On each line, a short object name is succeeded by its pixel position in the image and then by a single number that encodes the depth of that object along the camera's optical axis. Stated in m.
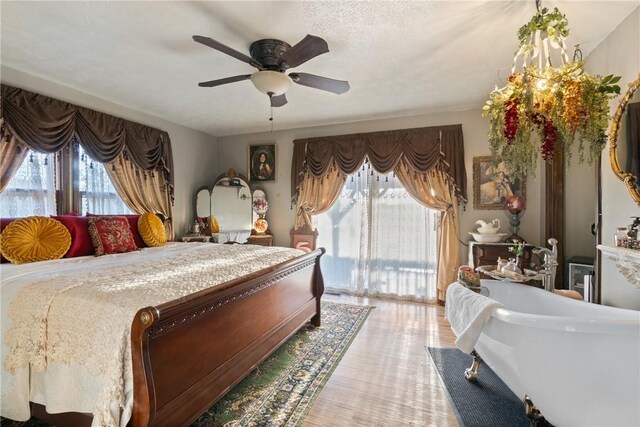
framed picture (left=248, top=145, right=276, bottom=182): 4.94
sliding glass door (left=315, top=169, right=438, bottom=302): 4.15
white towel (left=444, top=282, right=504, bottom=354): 1.72
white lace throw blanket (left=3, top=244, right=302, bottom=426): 1.33
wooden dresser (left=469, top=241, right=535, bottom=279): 3.32
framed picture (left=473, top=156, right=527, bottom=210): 3.68
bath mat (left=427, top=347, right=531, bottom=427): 1.83
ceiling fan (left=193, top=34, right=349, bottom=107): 1.98
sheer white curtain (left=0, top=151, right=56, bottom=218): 2.79
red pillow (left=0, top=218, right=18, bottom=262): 2.44
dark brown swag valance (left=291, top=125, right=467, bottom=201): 3.89
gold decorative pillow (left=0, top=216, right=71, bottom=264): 2.26
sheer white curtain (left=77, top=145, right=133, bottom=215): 3.39
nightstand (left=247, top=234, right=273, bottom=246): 4.73
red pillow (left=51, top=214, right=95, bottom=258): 2.66
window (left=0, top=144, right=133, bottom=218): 2.85
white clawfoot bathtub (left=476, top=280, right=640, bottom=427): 1.28
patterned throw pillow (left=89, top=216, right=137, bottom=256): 2.77
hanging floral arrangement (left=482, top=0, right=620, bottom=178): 1.62
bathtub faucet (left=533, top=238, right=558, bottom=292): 2.30
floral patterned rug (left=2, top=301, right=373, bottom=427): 1.83
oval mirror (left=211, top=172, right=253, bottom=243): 4.85
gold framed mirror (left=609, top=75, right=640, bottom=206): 1.79
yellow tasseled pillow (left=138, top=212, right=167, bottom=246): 3.33
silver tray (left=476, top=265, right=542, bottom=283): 2.30
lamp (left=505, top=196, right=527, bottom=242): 3.50
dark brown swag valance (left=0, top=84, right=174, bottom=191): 2.73
